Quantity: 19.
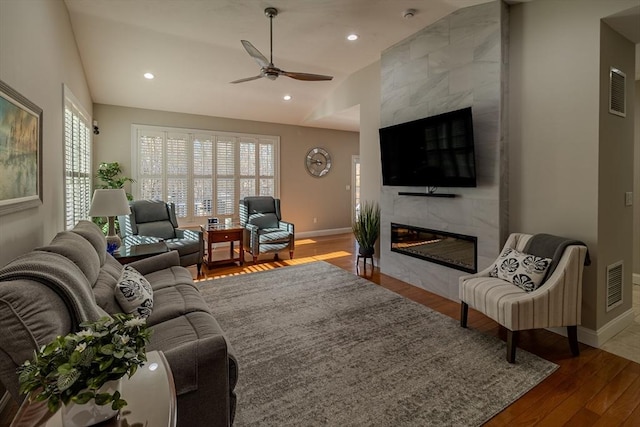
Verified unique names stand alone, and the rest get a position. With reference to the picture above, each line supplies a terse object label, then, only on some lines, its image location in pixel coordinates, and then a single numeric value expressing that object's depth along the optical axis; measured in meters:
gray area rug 1.93
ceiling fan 3.25
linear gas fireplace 3.58
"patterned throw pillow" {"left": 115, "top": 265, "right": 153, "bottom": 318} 2.03
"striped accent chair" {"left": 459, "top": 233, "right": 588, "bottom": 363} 2.40
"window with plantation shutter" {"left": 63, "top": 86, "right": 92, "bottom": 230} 3.51
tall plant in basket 4.89
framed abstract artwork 1.86
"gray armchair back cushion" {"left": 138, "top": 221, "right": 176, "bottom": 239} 4.92
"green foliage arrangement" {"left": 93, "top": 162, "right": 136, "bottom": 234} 5.48
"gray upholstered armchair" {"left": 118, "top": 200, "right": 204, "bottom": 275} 4.56
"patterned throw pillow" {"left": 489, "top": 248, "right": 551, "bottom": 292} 2.60
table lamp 3.38
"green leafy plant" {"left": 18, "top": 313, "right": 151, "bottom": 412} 0.86
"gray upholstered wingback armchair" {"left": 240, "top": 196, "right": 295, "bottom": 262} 5.42
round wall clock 7.79
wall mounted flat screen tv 3.39
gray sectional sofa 1.19
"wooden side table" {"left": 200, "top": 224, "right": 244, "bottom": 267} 5.08
